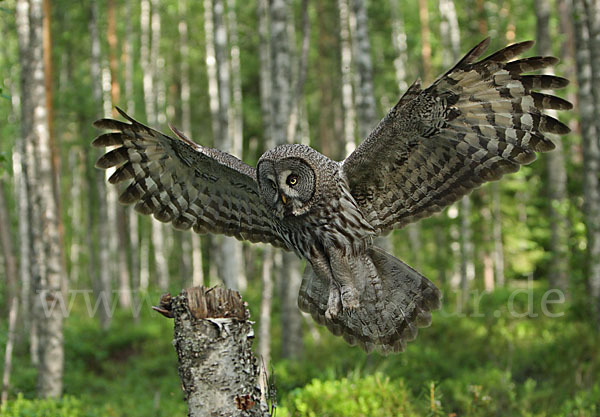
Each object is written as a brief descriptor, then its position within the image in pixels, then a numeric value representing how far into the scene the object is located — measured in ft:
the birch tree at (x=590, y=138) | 27.04
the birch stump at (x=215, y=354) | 11.35
